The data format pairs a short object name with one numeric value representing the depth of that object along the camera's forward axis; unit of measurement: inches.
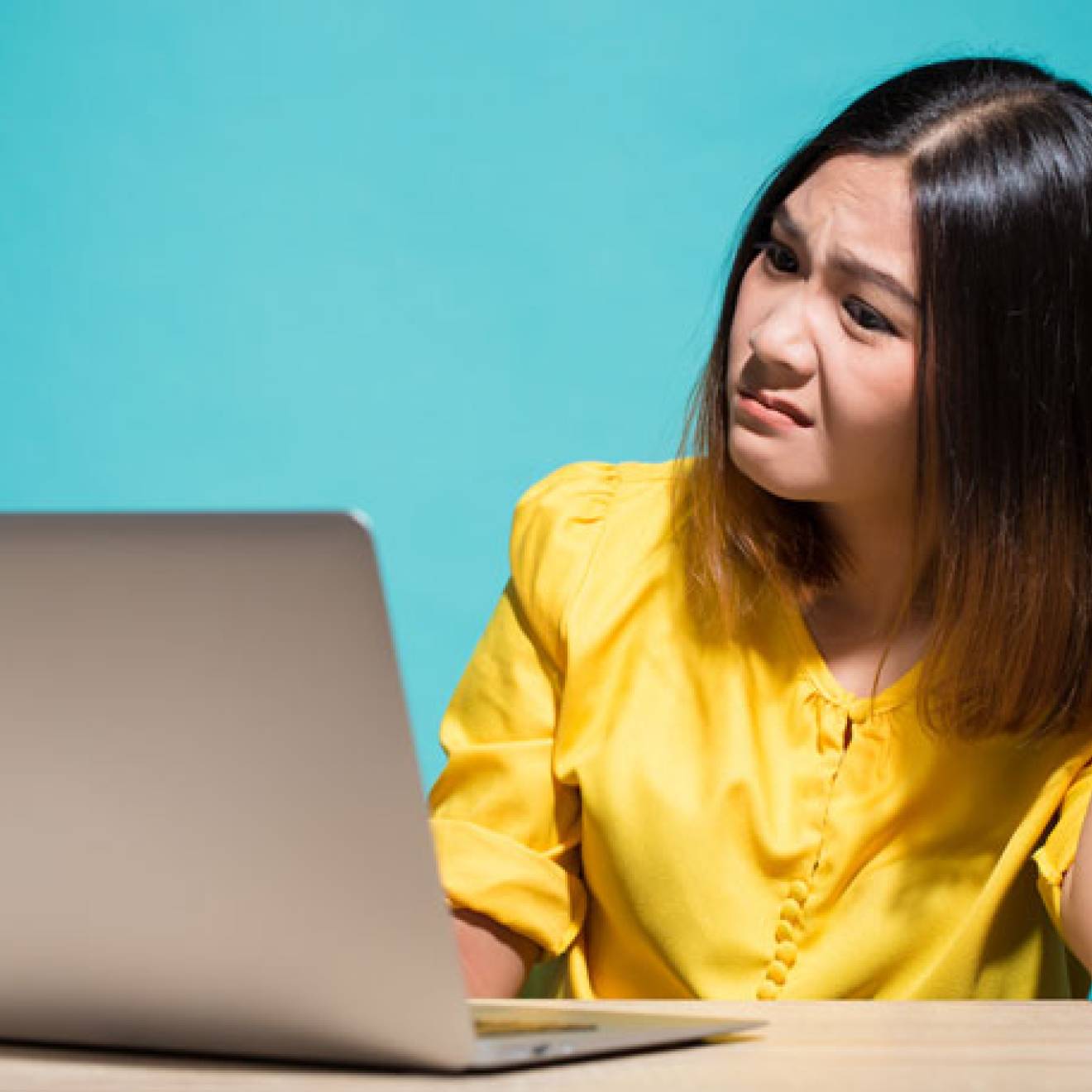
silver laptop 66.9
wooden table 68.7
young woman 89.4
